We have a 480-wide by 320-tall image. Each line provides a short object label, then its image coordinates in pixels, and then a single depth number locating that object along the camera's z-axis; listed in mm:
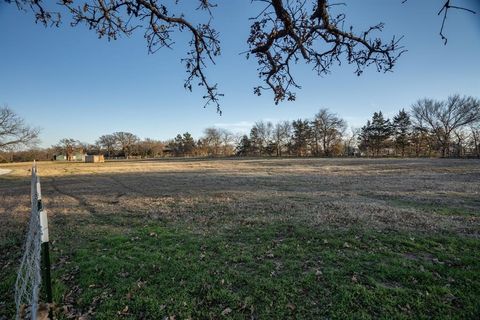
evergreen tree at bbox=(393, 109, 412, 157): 66250
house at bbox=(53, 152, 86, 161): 85938
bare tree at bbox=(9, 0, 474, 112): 4289
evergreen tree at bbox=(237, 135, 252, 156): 89188
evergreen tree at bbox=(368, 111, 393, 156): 67625
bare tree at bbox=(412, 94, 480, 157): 56000
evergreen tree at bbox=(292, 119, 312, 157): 76875
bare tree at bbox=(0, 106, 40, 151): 35625
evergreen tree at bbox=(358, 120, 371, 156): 70462
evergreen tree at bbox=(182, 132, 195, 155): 101938
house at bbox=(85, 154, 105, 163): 72125
